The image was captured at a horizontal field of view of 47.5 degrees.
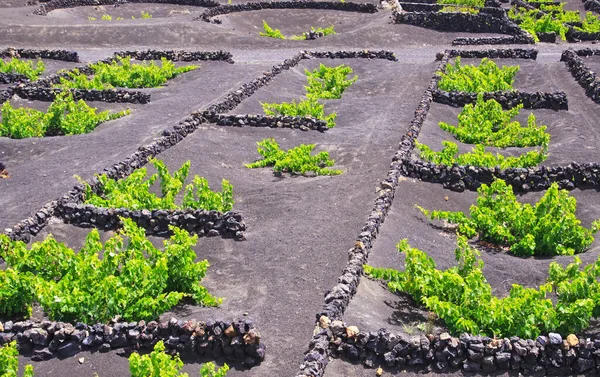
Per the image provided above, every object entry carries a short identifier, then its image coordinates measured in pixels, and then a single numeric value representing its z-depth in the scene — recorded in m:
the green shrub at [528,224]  12.30
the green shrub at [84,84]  24.25
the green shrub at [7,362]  7.68
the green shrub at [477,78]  24.58
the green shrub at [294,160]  16.16
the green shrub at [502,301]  8.96
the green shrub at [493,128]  18.80
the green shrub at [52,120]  19.09
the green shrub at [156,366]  7.12
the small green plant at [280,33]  38.44
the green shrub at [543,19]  38.81
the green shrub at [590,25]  38.25
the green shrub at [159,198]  13.37
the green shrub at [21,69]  25.94
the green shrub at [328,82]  24.35
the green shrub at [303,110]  20.81
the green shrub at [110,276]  9.41
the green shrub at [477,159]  16.33
